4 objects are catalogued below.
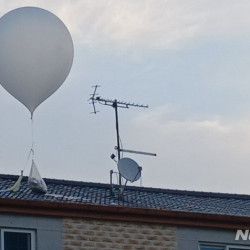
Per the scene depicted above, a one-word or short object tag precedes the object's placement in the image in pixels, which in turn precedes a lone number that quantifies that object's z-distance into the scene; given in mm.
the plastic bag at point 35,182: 29688
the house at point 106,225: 28297
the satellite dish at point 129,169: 32094
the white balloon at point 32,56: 28312
